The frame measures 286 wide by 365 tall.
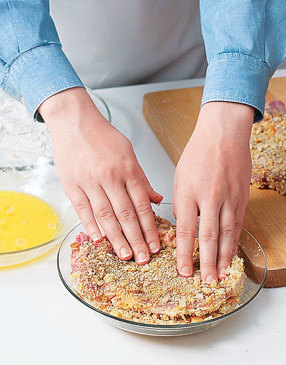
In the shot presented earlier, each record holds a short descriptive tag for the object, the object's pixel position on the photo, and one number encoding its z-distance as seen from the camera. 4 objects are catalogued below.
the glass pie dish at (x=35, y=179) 1.26
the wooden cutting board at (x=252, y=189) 1.13
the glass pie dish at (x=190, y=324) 0.91
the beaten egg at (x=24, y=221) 1.14
